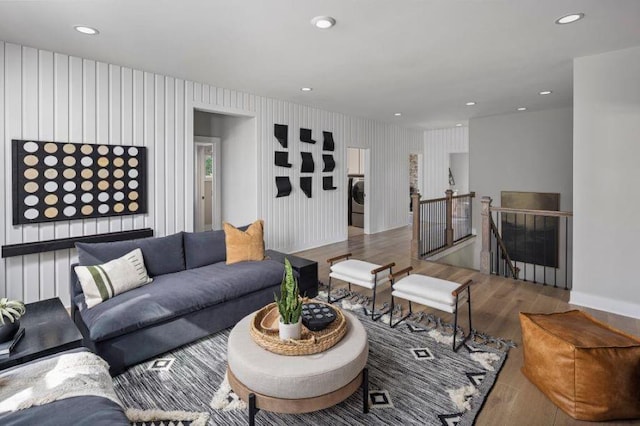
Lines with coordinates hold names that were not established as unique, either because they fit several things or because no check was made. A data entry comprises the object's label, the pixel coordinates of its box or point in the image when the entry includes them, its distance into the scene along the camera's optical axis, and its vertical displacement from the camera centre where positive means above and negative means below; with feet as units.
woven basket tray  6.35 -2.57
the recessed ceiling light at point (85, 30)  9.43 +4.96
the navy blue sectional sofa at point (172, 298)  8.06 -2.50
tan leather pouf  6.40 -3.19
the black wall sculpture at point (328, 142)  21.15 +4.00
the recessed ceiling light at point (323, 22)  8.92 +4.92
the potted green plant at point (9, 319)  6.58 -2.21
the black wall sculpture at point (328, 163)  21.24 +2.74
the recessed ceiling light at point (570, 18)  8.74 +4.90
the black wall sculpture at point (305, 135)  19.67 +4.11
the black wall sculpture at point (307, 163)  19.85 +2.54
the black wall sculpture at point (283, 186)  18.59 +1.13
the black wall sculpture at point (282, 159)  18.47 +2.61
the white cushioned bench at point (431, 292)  8.93 -2.35
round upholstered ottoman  5.76 -2.96
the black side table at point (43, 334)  6.45 -2.68
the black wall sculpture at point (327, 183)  21.39 +1.47
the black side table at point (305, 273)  12.22 -2.43
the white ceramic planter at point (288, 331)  6.56 -2.39
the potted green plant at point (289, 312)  6.56 -2.03
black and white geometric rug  6.61 -3.93
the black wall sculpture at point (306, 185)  19.91 +1.26
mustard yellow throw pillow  12.40 -1.37
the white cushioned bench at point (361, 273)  11.09 -2.26
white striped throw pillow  8.86 -1.93
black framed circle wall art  10.92 +0.91
